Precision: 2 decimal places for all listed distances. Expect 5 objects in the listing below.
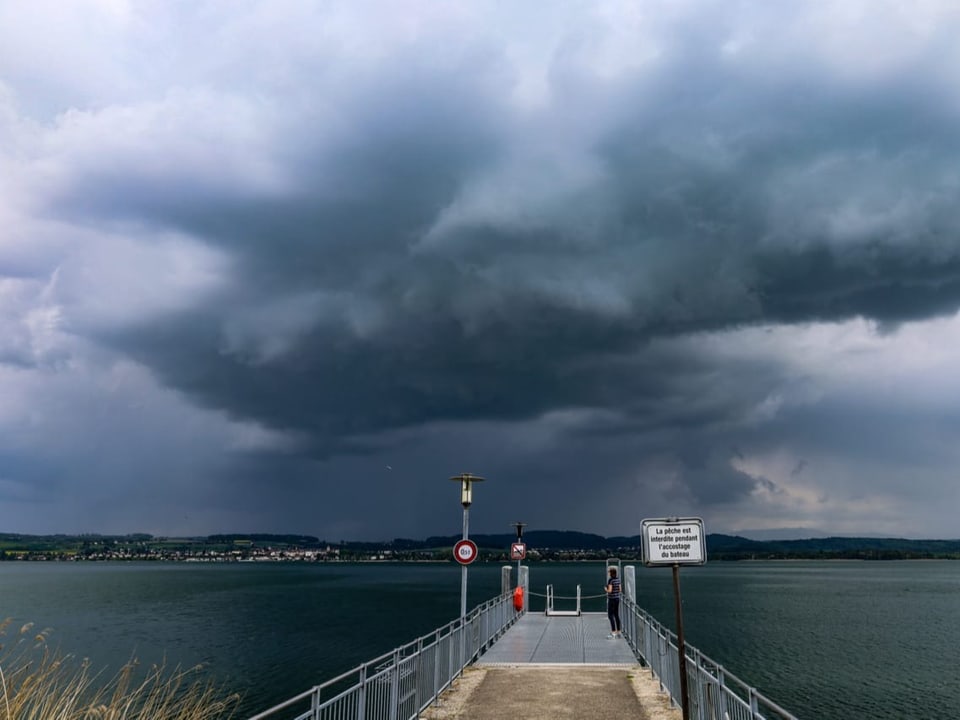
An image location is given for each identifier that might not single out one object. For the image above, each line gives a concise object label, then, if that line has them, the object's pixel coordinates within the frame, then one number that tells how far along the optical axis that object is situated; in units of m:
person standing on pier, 20.92
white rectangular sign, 8.84
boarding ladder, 27.37
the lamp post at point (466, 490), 18.69
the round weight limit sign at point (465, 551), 17.39
